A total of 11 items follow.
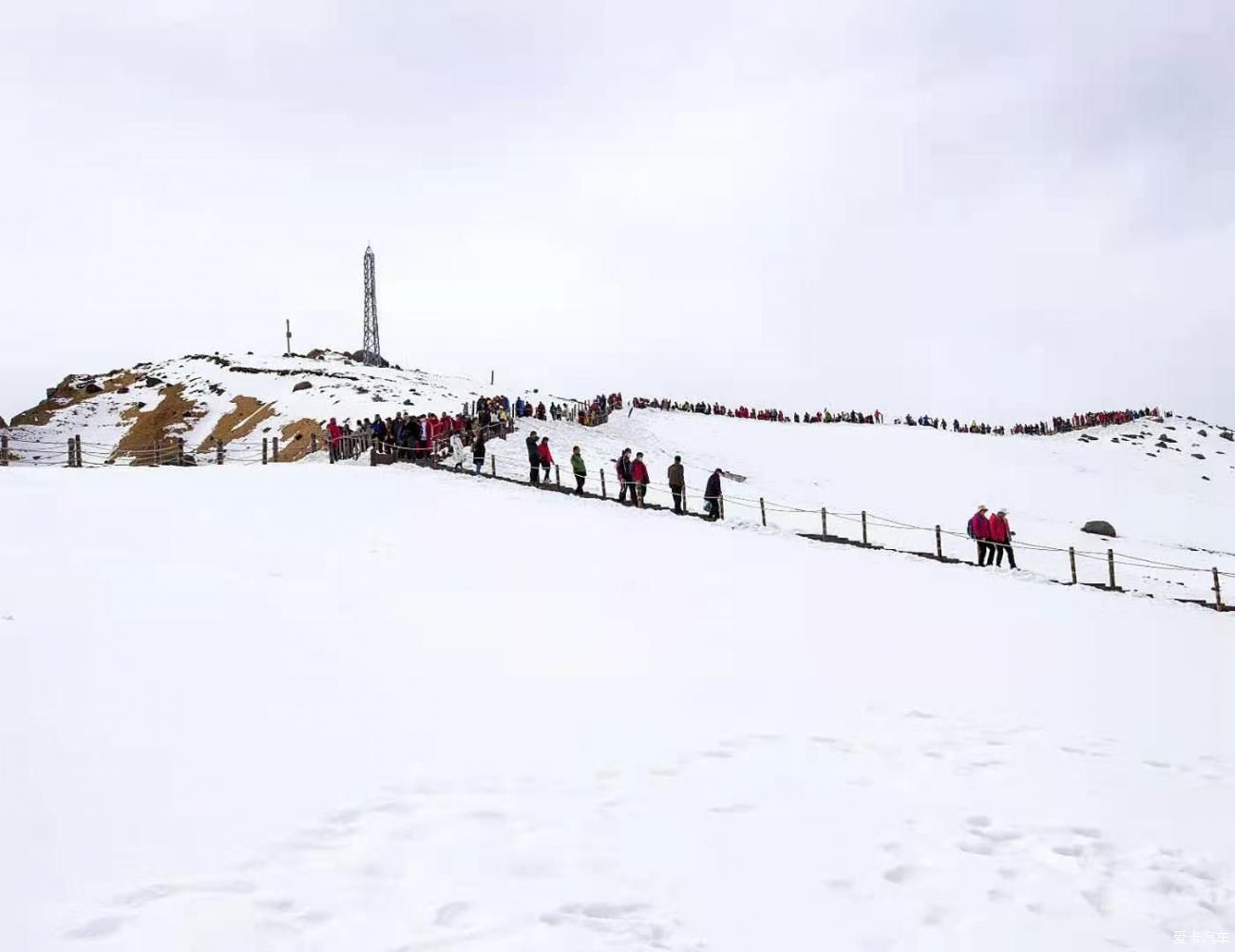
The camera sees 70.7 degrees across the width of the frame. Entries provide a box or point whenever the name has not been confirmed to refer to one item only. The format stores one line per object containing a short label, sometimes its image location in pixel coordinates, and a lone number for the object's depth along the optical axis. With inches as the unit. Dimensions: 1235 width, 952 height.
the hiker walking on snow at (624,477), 977.5
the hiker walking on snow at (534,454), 1060.5
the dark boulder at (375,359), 2785.4
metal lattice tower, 2760.8
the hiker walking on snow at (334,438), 1241.4
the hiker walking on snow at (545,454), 1066.1
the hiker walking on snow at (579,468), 1015.6
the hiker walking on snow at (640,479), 973.8
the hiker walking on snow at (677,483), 960.6
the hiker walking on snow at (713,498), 927.7
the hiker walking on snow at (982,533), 796.6
